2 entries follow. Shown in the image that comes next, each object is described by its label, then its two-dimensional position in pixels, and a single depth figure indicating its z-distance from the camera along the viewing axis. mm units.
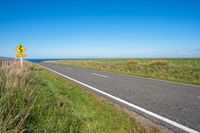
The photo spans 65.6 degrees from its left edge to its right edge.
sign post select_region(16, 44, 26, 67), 12687
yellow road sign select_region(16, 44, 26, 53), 12704
